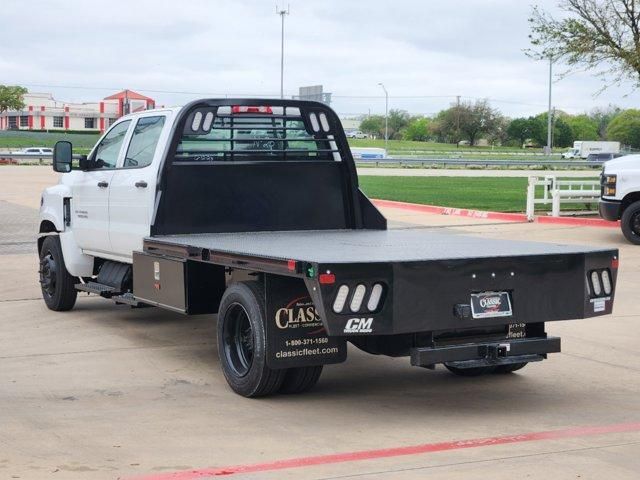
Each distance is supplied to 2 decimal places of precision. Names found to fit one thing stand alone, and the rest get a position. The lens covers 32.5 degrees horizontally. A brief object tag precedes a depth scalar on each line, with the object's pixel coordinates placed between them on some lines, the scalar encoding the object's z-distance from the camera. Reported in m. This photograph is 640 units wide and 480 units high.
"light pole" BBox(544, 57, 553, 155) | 87.22
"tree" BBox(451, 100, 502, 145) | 140.62
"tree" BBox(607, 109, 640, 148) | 133.25
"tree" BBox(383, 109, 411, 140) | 180.18
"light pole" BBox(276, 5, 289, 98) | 71.56
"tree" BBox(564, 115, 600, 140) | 164.68
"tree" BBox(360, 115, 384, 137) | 184.25
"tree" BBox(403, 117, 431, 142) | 168.50
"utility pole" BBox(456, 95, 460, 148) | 140.25
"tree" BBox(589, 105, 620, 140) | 174.38
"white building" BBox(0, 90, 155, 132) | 123.00
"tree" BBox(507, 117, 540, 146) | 144.50
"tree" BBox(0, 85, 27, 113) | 125.86
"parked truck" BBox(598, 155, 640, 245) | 18.80
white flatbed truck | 6.97
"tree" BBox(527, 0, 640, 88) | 25.00
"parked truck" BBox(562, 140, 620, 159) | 106.62
